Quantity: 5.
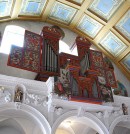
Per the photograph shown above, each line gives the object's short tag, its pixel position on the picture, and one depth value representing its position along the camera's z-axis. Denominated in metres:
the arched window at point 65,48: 7.71
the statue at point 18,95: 5.22
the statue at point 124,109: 6.43
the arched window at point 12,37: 6.73
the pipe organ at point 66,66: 5.72
